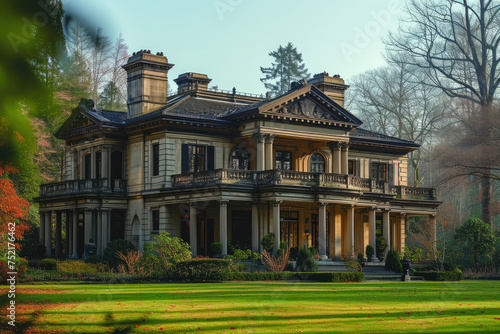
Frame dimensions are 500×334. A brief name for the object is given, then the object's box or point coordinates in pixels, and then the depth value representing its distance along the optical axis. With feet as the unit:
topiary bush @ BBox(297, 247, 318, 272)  113.50
